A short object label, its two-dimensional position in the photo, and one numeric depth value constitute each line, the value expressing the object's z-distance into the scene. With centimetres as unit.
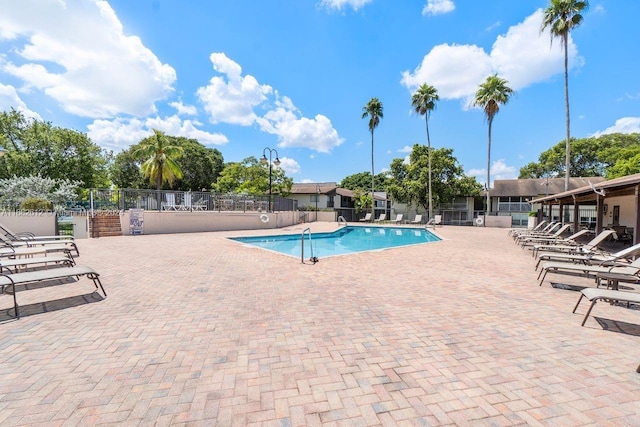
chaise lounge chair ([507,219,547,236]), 1678
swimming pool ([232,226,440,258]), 1346
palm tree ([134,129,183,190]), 2220
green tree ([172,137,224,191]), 3747
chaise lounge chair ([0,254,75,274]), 465
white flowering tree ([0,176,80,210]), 1583
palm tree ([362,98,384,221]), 3241
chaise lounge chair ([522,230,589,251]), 967
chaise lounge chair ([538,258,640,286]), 474
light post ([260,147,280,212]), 1906
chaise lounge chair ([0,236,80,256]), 644
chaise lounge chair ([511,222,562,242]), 1265
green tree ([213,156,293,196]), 3114
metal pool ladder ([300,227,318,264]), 782
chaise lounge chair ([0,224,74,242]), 772
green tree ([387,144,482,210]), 3061
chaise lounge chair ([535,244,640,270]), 548
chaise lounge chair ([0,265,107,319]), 371
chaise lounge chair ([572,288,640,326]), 326
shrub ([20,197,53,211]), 1292
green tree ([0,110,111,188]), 2442
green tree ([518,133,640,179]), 3706
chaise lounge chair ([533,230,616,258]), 753
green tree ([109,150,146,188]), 3584
